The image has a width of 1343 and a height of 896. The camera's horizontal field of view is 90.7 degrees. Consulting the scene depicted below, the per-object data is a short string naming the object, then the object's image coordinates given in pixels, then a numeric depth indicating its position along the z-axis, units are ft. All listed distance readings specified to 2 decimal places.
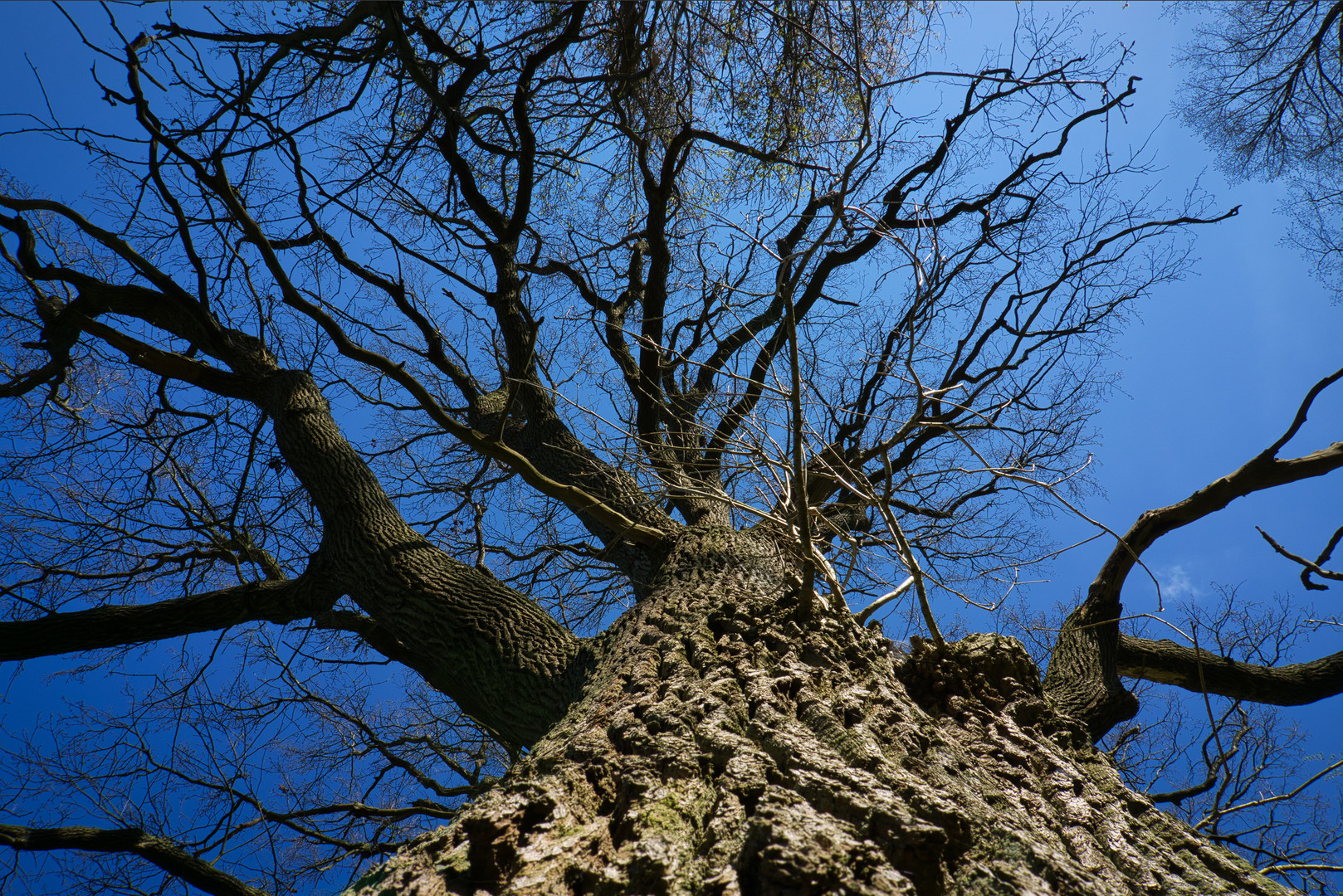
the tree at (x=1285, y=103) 14.17
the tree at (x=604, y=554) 4.23
